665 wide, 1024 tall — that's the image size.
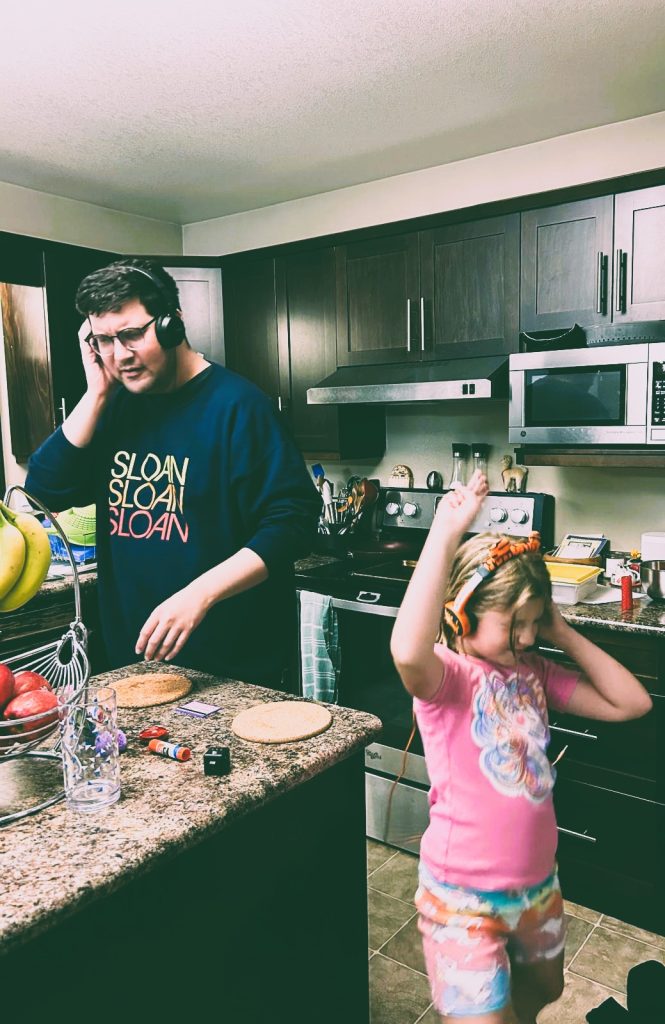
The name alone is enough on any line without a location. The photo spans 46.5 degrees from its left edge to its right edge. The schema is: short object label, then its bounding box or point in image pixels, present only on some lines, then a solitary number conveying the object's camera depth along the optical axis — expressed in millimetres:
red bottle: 2361
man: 1571
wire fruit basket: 1016
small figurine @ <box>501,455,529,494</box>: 3143
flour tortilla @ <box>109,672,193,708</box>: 1476
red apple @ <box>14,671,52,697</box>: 1089
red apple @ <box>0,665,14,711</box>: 1056
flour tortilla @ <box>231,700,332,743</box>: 1296
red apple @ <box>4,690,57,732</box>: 1031
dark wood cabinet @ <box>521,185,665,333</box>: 2474
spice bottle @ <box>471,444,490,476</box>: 3226
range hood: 2752
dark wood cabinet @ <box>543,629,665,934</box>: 2236
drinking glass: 1085
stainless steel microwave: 2416
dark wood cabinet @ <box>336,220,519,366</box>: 2811
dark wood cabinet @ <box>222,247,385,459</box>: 3363
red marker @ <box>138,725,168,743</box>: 1300
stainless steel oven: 2742
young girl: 1183
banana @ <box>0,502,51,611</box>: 1212
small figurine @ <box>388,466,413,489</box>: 3480
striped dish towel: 2912
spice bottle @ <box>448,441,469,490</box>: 3262
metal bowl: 2428
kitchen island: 921
